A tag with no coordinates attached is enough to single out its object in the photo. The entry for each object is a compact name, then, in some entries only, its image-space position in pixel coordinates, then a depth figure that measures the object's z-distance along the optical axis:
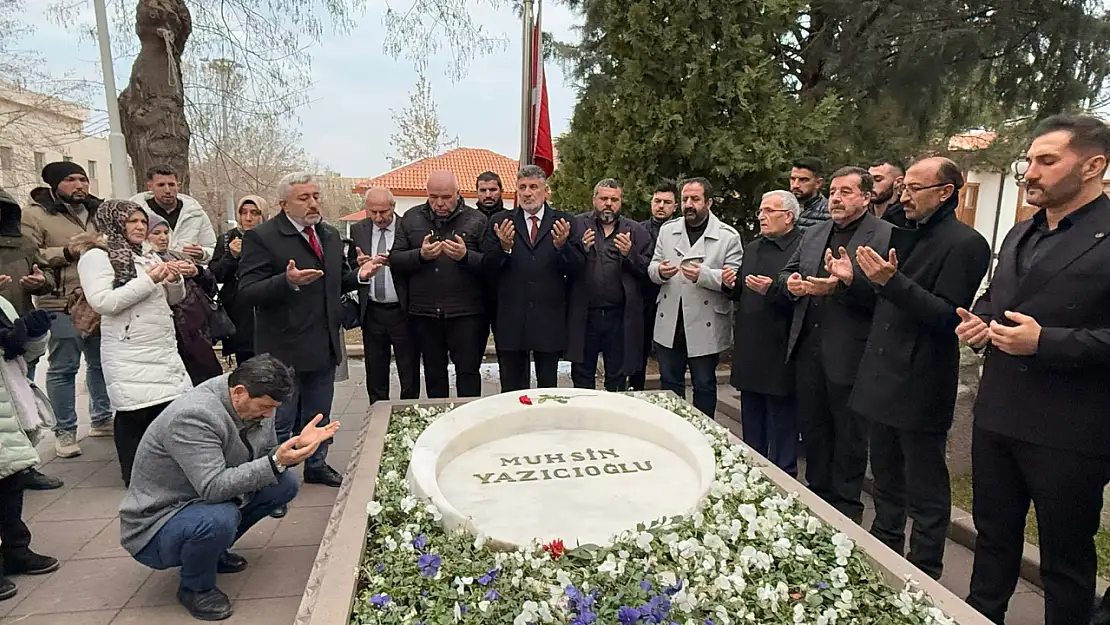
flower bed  2.10
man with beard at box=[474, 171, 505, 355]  4.85
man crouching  2.74
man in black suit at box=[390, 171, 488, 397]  4.50
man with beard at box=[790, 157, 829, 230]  4.48
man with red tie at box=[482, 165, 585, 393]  4.59
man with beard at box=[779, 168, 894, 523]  3.39
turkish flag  7.05
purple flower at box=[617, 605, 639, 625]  2.01
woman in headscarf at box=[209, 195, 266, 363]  4.64
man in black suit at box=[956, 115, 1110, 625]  2.25
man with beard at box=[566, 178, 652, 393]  4.83
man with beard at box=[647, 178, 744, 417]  4.49
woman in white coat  3.53
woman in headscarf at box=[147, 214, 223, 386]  3.93
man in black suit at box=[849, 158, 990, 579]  2.83
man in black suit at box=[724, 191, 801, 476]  4.01
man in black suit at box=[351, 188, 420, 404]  4.65
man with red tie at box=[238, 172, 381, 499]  3.95
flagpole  7.09
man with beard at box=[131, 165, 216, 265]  4.60
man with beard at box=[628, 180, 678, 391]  5.09
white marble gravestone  2.67
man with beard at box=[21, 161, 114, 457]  4.48
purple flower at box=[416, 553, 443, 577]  2.28
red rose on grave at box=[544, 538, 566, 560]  2.38
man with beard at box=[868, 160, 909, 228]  4.10
